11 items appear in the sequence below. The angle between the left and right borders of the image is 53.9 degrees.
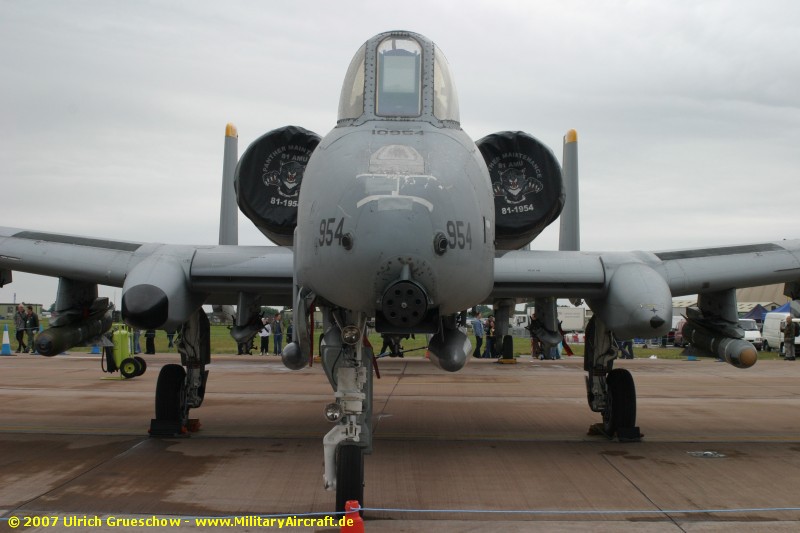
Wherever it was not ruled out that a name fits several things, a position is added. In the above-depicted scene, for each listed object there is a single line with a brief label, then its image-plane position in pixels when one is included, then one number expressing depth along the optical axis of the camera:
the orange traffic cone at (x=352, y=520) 4.96
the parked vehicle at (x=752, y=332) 36.78
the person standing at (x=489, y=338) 30.10
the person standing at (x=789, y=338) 28.83
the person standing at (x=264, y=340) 31.16
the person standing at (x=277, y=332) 30.93
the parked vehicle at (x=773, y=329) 35.30
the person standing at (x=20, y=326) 28.52
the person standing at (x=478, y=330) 29.77
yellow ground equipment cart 18.09
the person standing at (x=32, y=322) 27.36
